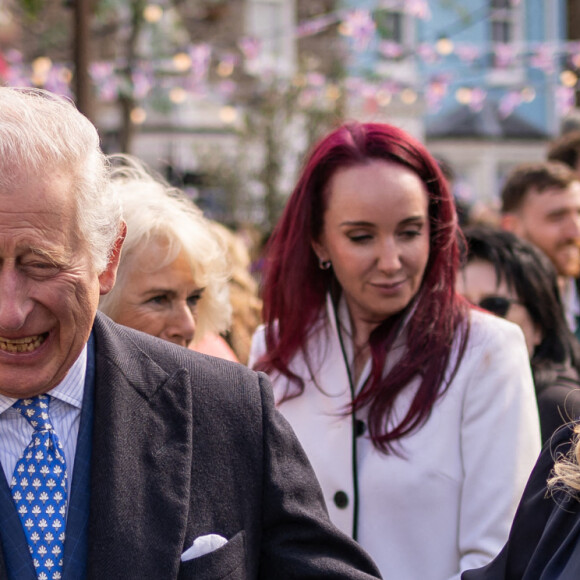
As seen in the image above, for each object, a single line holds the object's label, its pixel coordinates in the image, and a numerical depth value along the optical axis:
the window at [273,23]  16.81
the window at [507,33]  19.80
